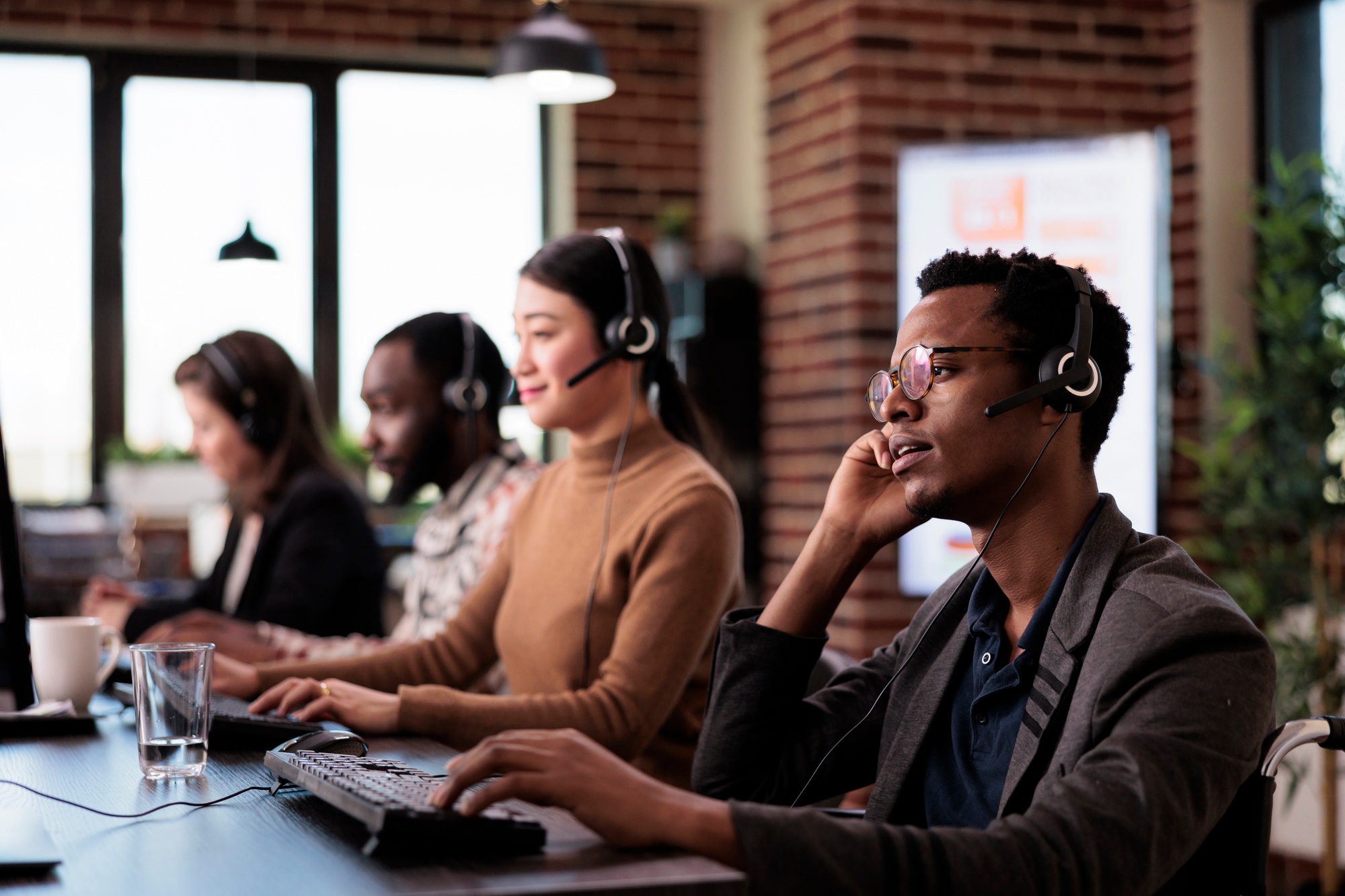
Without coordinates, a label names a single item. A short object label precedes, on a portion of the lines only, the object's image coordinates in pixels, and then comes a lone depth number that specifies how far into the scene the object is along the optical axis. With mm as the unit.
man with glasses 998
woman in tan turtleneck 1753
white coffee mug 1861
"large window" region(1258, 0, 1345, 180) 4000
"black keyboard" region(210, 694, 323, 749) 1545
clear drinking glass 1307
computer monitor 1634
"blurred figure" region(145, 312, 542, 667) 2605
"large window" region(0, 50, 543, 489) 5254
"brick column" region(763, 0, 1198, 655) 4070
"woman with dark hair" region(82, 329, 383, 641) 2832
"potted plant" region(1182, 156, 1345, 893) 3332
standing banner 3746
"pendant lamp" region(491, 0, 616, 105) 3439
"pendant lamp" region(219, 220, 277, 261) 4355
